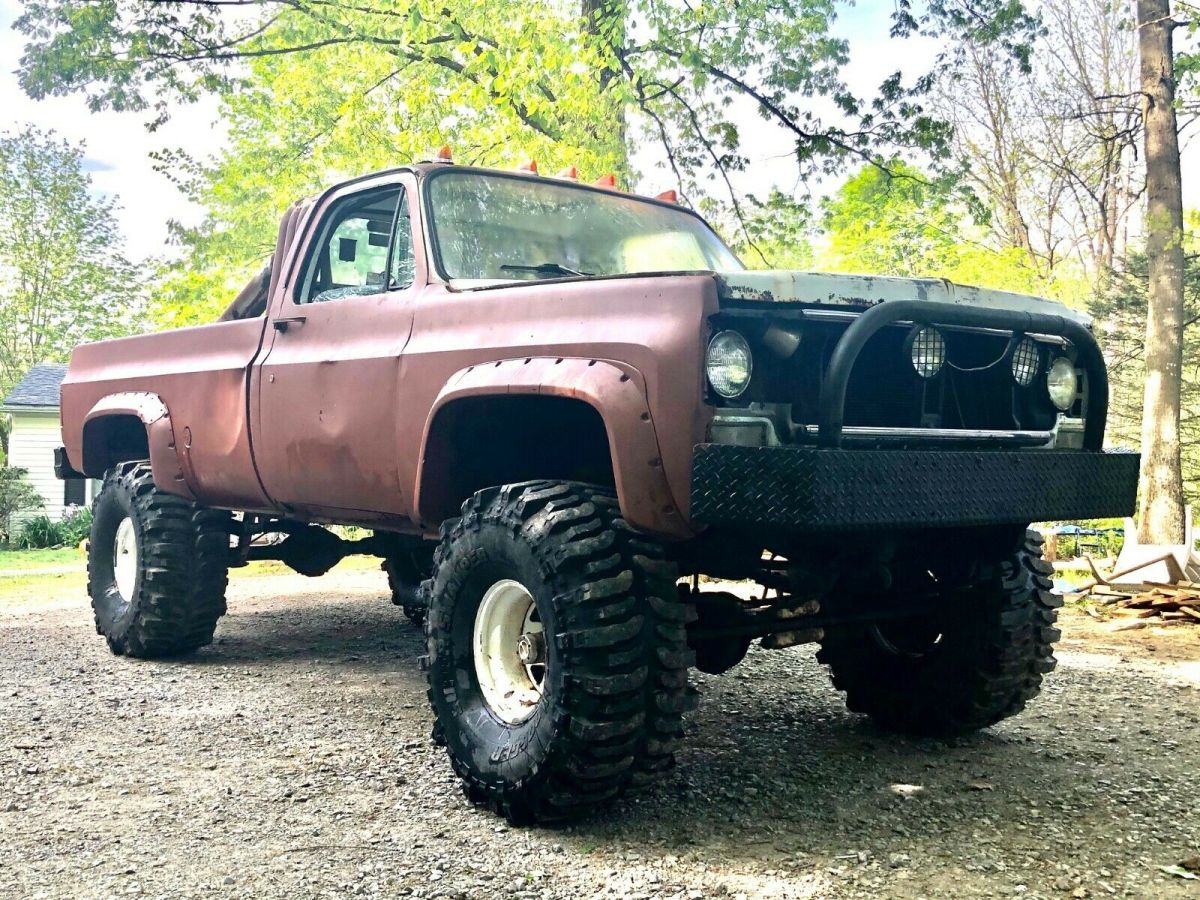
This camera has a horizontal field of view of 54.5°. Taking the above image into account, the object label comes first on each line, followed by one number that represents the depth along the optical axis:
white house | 27.41
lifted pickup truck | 3.37
